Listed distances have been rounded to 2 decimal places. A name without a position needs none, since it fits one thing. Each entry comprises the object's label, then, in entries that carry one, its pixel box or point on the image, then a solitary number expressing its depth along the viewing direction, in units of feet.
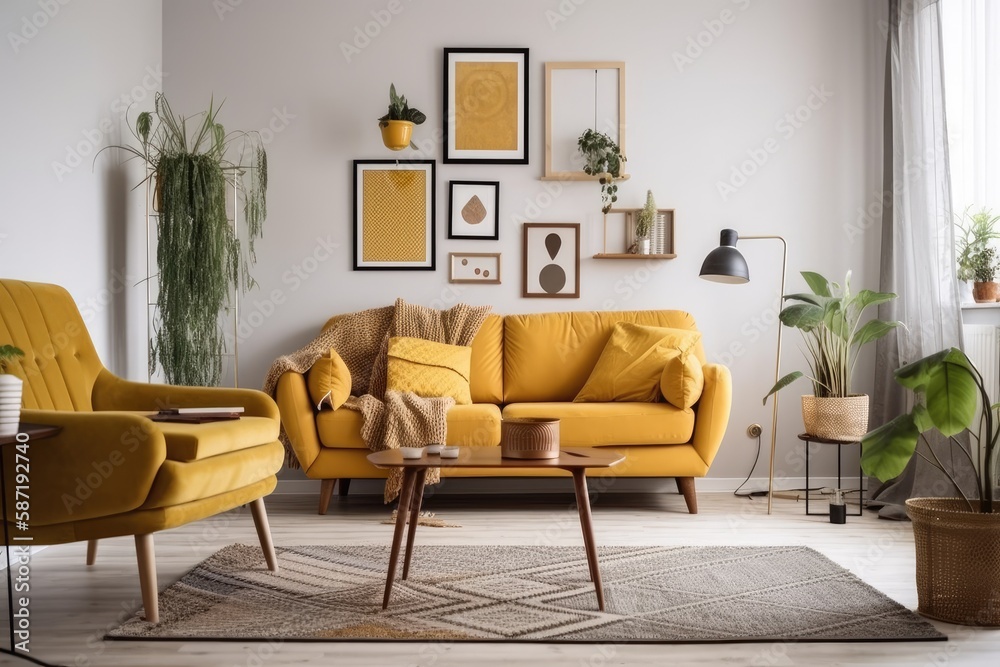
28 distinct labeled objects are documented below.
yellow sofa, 12.94
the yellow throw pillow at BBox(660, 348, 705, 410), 12.97
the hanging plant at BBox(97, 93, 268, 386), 13.19
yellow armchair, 7.14
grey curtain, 12.97
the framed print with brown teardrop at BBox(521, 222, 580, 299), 15.67
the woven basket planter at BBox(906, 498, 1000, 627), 7.71
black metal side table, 13.11
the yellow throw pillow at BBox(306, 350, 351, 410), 13.01
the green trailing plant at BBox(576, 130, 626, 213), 15.30
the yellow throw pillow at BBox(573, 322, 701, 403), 13.69
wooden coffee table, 7.89
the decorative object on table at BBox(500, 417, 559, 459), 8.38
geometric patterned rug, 7.48
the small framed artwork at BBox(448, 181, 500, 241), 15.64
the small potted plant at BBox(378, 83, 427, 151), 15.03
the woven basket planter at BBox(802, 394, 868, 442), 13.15
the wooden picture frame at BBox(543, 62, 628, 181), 15.61
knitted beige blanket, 12.84
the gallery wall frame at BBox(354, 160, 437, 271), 15.61
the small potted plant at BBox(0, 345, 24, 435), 6.44
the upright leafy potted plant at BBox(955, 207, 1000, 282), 13.23
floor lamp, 13.02
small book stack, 8.66
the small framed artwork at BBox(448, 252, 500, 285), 15.70
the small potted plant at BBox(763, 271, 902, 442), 13.01
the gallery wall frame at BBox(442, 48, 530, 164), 15.61
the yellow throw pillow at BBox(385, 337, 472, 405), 13.75
